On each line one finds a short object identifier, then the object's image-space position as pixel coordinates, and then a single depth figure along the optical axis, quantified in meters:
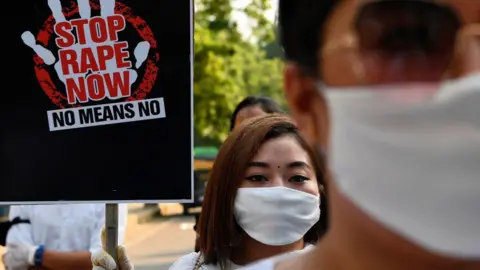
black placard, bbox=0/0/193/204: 2.71
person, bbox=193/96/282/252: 4.36
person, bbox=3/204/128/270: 3.82
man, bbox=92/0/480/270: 1.12
